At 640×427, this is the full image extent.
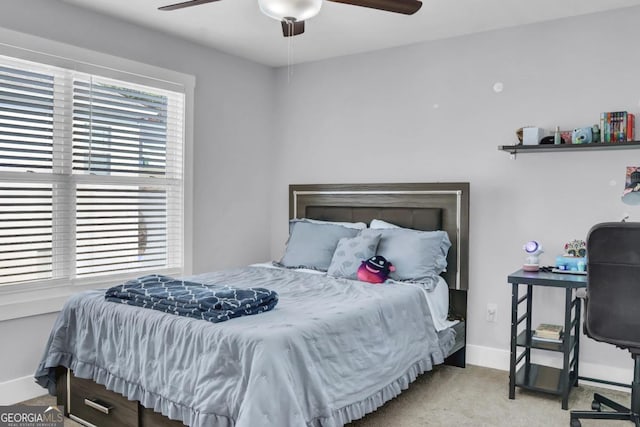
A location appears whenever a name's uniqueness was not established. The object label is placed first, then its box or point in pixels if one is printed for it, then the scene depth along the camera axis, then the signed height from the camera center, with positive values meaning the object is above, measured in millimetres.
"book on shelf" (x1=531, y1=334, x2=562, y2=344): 3168 -889
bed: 2061 -768
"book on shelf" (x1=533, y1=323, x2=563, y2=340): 3182 -849
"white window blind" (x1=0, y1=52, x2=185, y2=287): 3098 +151
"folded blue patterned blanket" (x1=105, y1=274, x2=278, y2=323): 2363 -506
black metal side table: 2967 -907
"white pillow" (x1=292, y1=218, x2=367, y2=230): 4102 -206
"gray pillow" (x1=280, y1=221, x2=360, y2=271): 3861 -368
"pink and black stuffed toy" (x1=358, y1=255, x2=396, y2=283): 3363 -478
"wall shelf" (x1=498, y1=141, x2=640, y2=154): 3137 +362
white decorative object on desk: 3309 -377
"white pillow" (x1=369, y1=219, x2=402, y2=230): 3954 -204
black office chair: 2412 -417
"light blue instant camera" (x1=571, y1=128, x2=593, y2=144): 3258 +428
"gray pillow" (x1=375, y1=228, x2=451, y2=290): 3451 -380
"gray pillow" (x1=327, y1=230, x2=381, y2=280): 3537 -394
